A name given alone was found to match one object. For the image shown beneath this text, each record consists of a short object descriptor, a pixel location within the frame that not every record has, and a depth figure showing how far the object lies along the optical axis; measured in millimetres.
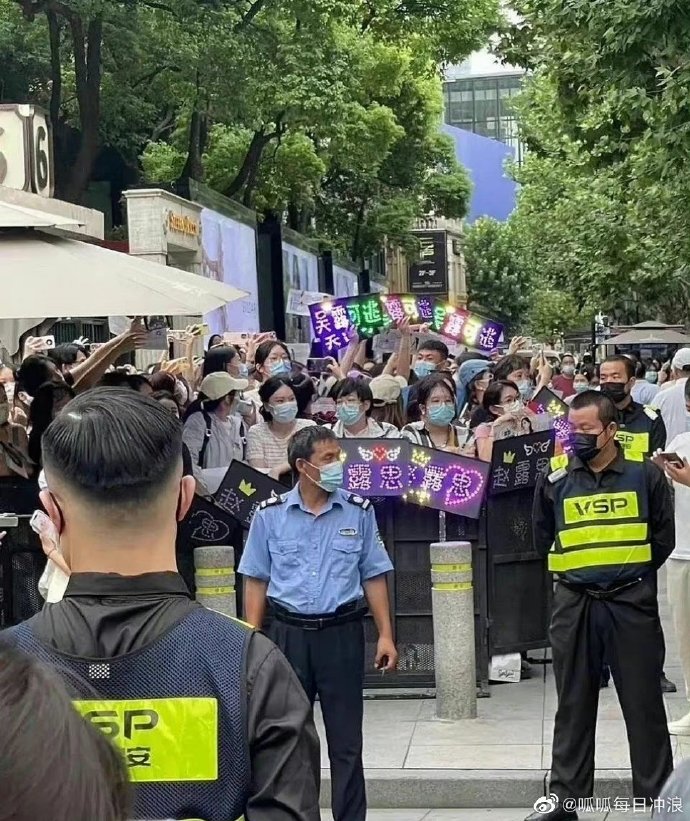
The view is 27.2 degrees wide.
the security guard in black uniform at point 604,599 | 6273
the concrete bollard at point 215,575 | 8281
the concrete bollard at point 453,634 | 8125
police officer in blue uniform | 5859
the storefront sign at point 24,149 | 10117
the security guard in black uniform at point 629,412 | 9055
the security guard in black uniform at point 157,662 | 2432
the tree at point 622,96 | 11758
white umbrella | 7211
